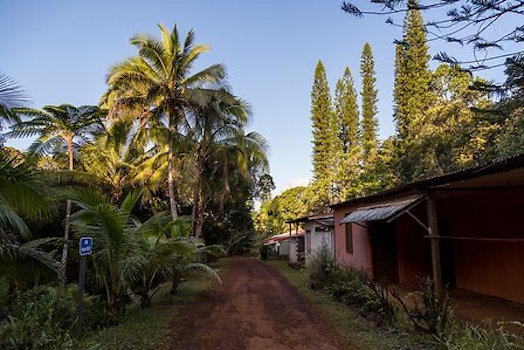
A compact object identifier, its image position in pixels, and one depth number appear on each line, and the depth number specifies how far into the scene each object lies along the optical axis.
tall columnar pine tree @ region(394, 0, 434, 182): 25.78
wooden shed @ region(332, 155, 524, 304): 7.16
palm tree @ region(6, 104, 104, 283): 14.41
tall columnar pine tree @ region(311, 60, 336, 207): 34.19
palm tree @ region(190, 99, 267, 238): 18.31
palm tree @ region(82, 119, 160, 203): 17.23
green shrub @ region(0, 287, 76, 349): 4.05
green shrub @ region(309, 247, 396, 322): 6.95
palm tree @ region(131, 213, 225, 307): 8.27
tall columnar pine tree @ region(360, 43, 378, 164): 33.38
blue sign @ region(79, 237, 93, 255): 5.71
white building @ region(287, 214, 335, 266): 17.58
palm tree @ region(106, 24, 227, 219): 15.32
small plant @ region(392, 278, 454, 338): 5.32
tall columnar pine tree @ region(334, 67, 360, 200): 31.15
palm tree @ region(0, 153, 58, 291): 4.48
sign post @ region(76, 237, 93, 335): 5.61
